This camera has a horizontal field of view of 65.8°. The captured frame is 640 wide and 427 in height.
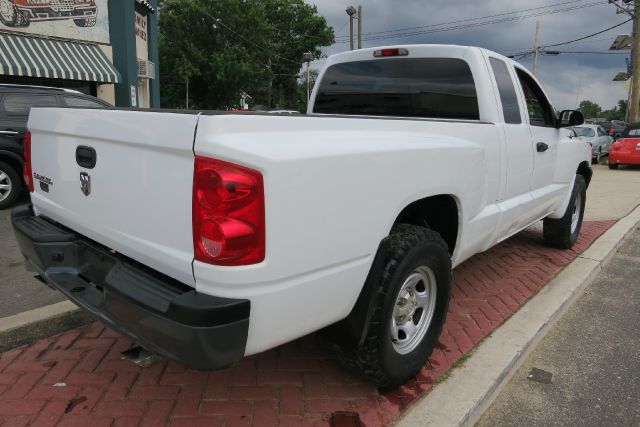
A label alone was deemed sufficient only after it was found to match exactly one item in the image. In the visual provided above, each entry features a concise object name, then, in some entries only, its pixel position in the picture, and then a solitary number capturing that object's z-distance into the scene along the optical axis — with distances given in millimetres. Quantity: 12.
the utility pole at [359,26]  27856
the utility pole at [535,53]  36531
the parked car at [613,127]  26459
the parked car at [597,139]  17792
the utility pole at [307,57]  28734
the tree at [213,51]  31781
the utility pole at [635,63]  20609
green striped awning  12344
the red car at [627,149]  15531
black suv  7059
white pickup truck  1756
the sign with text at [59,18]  12734
